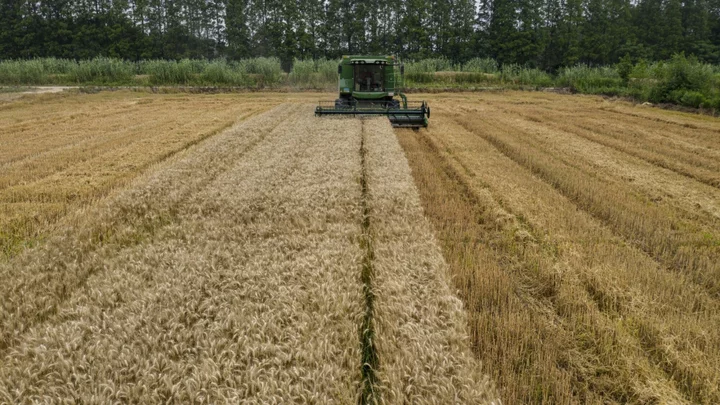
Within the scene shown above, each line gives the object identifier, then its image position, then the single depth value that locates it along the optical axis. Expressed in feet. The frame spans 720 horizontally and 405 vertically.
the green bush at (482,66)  128.98
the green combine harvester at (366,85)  51.31
